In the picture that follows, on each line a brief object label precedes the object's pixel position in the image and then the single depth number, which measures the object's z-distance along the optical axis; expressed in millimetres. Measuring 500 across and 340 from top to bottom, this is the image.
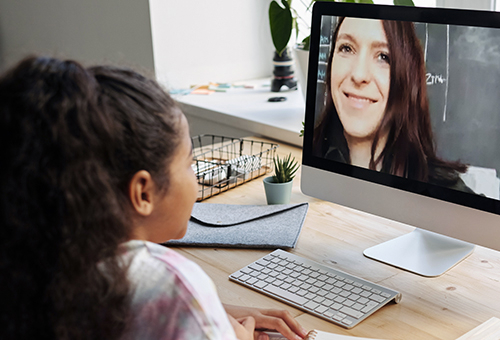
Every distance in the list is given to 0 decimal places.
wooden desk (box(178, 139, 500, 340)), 815
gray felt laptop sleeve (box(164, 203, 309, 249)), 1077
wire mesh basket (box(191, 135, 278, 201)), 1381
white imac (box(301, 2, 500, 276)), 886
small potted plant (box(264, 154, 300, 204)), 1267
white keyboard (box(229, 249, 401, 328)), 840
